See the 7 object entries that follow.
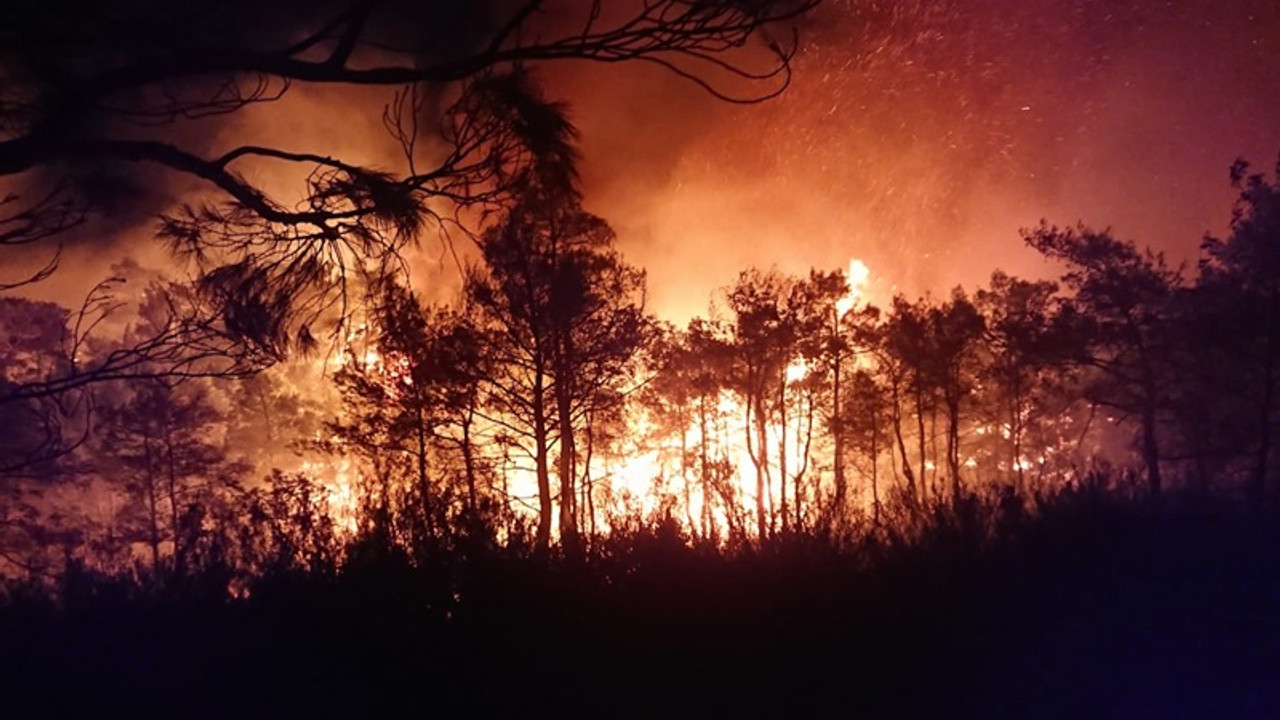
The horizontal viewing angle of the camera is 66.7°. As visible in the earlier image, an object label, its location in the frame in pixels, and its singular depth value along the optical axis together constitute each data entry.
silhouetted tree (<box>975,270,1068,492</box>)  22.31
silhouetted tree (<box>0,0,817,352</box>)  4.73
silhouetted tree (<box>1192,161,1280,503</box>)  18.56
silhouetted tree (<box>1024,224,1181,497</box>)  21.58
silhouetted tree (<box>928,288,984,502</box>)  26.08
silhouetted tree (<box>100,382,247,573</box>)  22.37
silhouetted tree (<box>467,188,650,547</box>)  16.70
